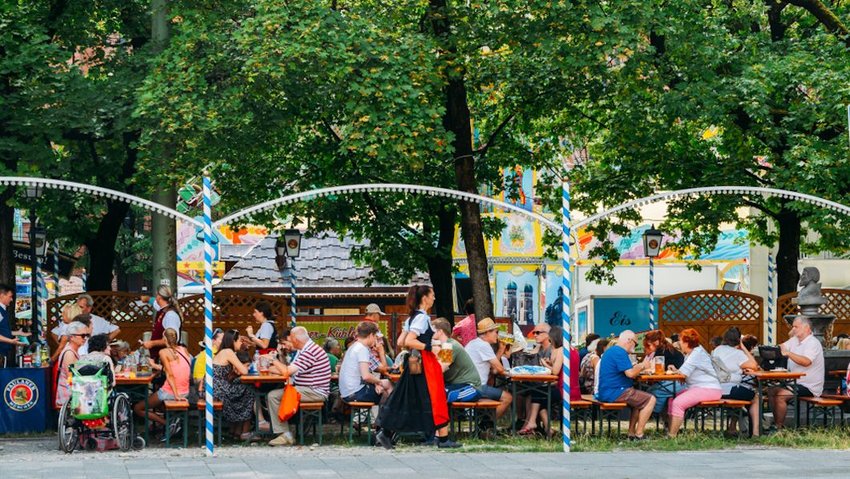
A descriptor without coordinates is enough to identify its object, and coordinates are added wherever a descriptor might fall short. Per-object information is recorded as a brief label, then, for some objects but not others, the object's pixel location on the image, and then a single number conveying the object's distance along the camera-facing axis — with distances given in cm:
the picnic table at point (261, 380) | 1816
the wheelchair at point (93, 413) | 1714
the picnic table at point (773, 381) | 1889
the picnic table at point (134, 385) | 1806
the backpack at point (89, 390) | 1712
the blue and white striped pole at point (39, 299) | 2716
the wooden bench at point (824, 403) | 1923
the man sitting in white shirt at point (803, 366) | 1952
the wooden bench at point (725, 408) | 1864
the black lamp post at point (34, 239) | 2675
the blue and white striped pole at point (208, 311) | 1705
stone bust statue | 2545
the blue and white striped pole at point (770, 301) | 2975
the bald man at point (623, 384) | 1862
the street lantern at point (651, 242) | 3116
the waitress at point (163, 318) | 2000
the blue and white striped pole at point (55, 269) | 3153
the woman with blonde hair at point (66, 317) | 2125
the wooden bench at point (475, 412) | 1839
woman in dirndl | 1756
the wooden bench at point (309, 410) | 1809
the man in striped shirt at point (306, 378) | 1822
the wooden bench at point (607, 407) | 1855
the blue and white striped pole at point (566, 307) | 1748
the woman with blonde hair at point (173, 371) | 1823
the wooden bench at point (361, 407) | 1825
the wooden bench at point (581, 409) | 1872
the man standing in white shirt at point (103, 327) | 2384
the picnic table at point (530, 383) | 1866
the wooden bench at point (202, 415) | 1777
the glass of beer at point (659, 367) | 1916
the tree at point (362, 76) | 2309
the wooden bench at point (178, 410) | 1792
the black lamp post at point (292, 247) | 3014
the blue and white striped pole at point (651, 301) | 2901
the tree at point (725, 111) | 2620
